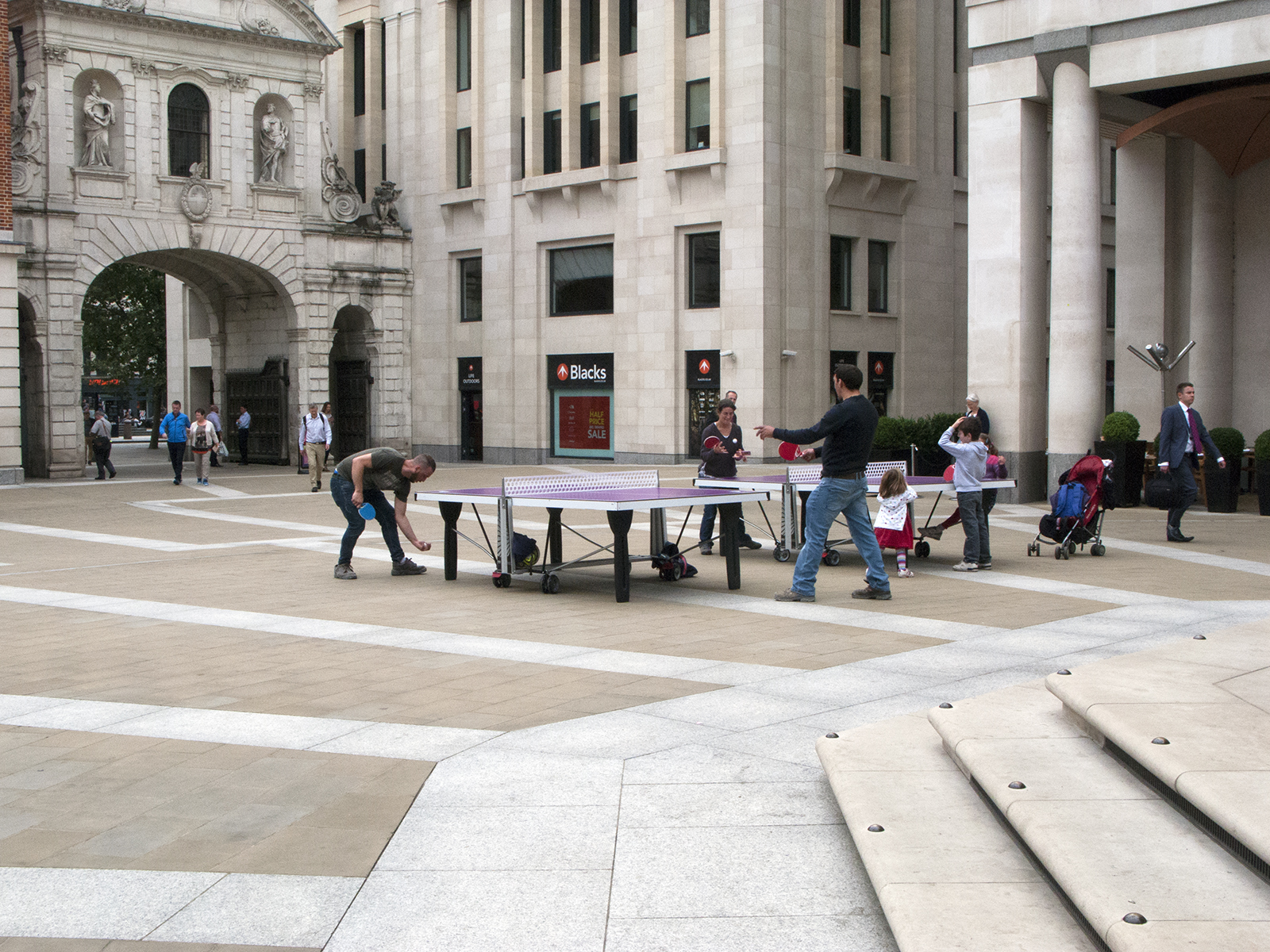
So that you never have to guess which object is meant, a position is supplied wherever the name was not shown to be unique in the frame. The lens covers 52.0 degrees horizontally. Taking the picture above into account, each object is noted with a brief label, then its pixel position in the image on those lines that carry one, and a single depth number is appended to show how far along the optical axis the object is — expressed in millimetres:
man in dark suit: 16406
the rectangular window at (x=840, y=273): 35500
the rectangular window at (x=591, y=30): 37281
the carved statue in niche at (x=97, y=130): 33844
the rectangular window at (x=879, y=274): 36562
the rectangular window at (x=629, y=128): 36281
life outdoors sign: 40750
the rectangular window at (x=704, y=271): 34812
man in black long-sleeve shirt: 10891
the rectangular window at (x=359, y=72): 43812
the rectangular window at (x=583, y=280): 37344
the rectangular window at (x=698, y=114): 34688
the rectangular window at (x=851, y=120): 35469
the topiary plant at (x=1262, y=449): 20094
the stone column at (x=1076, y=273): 22562
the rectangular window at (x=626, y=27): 36188
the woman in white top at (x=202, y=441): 29472
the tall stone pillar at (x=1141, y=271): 26453
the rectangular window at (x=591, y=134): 37156
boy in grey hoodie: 13766
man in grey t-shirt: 12625
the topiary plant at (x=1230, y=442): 22109
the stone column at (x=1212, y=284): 26984
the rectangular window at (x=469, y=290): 40750
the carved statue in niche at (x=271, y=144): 37406
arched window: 35875
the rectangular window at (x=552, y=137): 38312
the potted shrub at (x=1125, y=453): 22125
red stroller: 14688
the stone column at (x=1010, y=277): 23672
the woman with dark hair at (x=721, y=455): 15195
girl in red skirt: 12984
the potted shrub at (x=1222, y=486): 21047
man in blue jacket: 30328
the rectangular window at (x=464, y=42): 40500
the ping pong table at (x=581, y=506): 11383
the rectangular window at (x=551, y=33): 38344
